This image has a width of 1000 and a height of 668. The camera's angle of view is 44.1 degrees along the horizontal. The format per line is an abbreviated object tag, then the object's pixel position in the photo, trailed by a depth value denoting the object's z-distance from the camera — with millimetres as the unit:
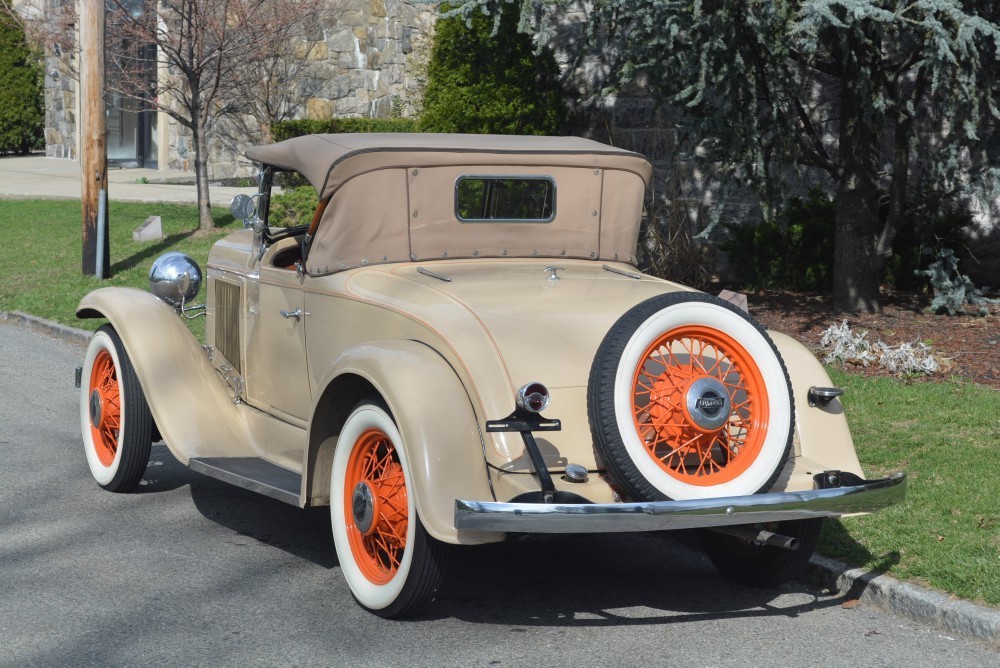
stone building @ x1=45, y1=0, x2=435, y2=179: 22344
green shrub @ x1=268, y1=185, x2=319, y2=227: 14367
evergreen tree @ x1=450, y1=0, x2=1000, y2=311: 9070
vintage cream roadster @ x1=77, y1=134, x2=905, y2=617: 4254
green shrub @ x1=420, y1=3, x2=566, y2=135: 13469
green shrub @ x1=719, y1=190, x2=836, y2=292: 11914
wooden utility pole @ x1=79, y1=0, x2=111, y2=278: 13562
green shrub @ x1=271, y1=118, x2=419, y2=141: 20078
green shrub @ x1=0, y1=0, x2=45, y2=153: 30891
